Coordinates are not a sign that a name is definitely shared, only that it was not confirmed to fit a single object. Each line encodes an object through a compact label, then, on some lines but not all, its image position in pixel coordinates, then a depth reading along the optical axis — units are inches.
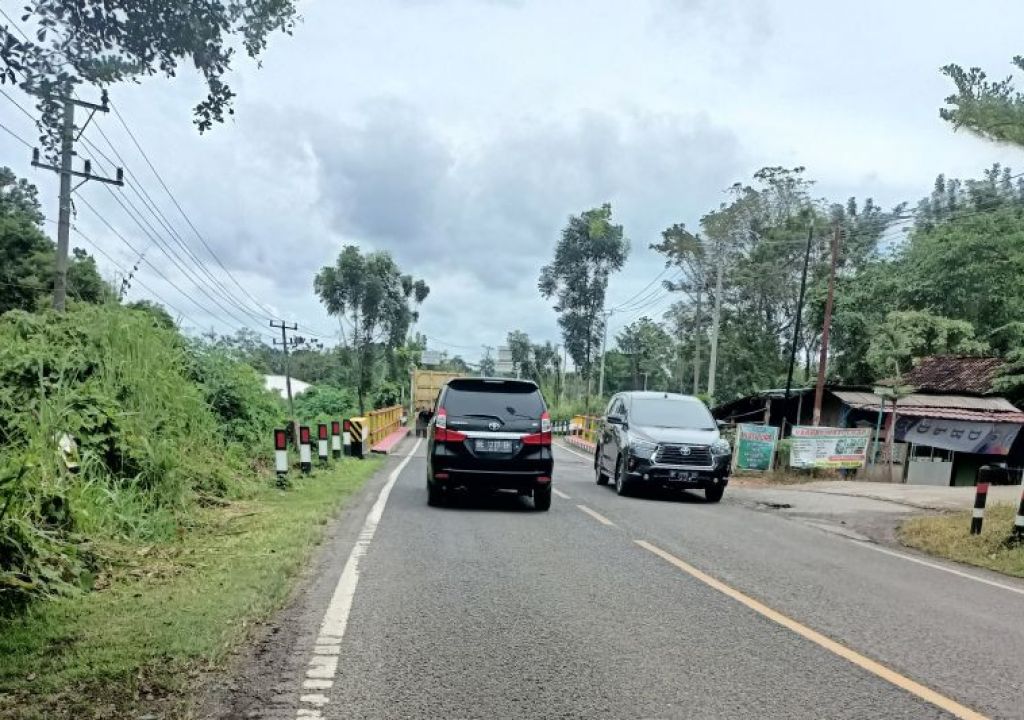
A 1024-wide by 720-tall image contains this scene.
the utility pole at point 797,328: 1057.5
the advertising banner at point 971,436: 969.5
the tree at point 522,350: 3085.6
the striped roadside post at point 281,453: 489.7
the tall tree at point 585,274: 2255.2
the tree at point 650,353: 2450.8
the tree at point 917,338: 1186.6
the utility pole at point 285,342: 1261.6
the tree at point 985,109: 531.2
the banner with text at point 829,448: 869.2
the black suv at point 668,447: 545.6
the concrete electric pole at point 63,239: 726.5
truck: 1594.5
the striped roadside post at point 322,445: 643.5
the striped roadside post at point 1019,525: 390.3
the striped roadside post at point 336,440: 752.1
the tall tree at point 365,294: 1895.9
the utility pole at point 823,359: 992.9
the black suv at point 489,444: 439.5
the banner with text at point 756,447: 908.0
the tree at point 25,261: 1111.0
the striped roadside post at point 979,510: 424.8
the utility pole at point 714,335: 1214.3
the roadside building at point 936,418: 967.6
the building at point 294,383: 2355.4
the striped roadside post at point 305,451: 572.7
